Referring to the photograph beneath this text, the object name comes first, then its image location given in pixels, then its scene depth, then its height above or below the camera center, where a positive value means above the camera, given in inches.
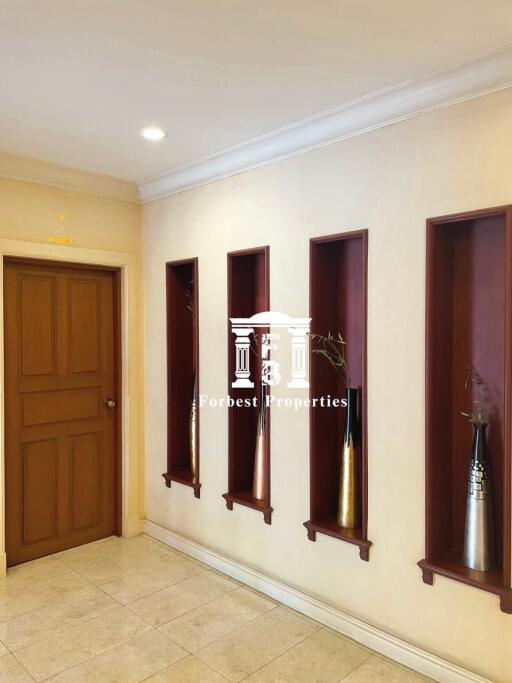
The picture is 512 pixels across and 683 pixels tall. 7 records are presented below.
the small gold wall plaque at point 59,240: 139.5 +26.5
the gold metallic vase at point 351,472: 109.0 -29.2
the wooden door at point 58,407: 136.5 -19.9
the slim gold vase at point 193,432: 142.3 -27.8
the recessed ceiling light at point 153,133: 113.7 +45.7
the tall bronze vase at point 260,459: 126.6 -30.9
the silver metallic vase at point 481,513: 89.7 -31.4
